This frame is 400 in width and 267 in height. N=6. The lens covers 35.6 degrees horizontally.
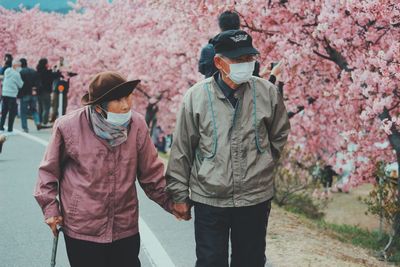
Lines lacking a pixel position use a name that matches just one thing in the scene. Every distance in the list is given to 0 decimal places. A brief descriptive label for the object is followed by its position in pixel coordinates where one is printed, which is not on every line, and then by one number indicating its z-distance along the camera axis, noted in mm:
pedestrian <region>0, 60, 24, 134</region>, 14820
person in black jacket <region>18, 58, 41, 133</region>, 16797
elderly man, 3859
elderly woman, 3729
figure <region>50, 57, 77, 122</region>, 19406
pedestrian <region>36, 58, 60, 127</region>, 18719
